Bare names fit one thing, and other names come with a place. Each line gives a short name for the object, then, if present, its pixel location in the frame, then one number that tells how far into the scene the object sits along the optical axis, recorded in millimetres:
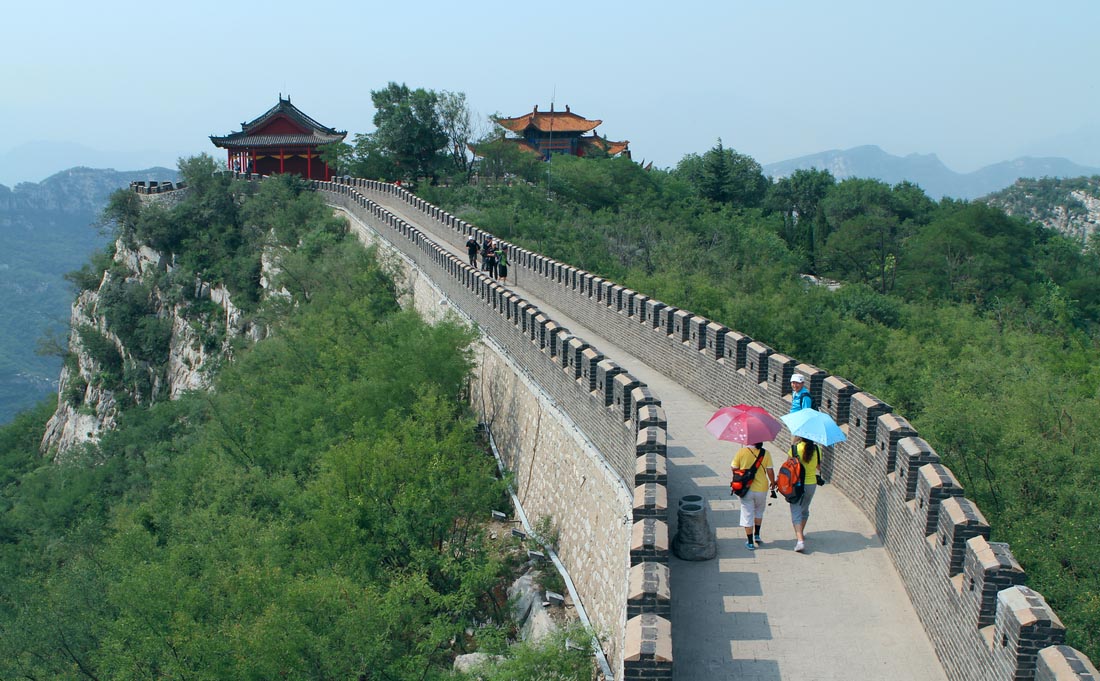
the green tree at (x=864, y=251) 41906
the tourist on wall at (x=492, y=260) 24938
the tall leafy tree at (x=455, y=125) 46750
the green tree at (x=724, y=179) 52188
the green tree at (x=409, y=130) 45719
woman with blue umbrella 9258
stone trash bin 9086
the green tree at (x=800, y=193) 61594
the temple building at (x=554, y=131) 61000
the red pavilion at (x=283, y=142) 52094
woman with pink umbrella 9211
